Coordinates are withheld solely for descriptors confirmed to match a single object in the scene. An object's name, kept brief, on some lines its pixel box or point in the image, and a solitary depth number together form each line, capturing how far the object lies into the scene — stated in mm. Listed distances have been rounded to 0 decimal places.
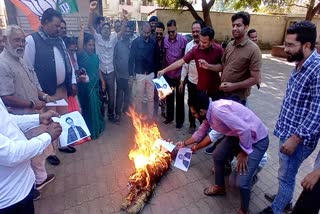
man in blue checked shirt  2252
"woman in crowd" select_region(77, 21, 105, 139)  4590
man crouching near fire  2586
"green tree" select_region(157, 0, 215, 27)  13992
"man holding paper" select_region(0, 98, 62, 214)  1594
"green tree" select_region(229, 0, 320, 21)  13352
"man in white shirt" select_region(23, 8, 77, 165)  3508
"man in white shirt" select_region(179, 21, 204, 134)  4664
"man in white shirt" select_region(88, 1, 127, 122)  5074
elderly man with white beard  2764
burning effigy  3057
